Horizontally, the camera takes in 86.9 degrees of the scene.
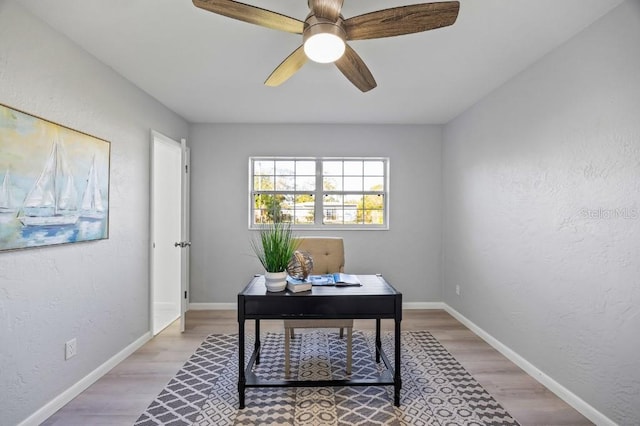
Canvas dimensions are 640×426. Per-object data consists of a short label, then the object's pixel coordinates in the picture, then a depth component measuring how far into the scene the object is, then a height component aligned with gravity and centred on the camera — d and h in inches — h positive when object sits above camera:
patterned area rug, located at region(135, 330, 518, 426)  83.3 -50.2
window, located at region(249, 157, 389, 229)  178.9 +11.9
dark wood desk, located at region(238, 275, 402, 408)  84.8 -23.7
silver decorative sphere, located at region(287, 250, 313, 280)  92.4 -14.4
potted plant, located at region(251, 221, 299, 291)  88.5 -12.0
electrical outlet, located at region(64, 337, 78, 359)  90.1 -37.0
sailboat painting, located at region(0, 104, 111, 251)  73.4 +7.3
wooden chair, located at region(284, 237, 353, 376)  128.5 -14.9
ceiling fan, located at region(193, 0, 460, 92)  59.9 +36.4
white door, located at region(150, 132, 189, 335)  170.7 -9.3
